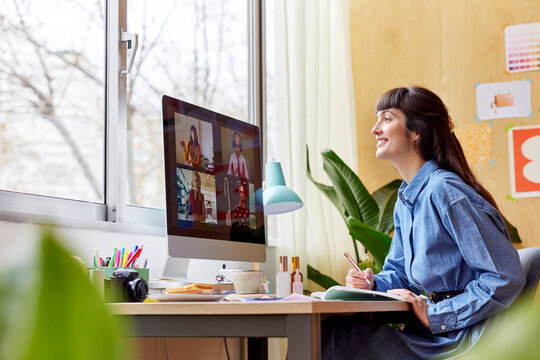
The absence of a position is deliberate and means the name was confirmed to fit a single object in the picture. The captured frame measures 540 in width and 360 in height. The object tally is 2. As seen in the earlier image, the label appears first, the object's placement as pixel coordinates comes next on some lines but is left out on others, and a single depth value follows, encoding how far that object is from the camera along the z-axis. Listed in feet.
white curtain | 10.19
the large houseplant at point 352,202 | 9.88
